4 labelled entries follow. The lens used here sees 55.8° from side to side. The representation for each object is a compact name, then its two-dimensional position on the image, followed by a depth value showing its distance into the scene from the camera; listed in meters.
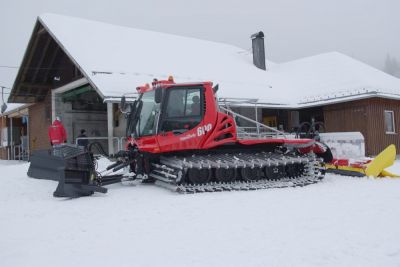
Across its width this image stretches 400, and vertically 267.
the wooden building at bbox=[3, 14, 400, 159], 15.67
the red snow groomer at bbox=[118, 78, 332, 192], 7.95
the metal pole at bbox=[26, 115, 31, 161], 22.08
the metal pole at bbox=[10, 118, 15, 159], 24.33
